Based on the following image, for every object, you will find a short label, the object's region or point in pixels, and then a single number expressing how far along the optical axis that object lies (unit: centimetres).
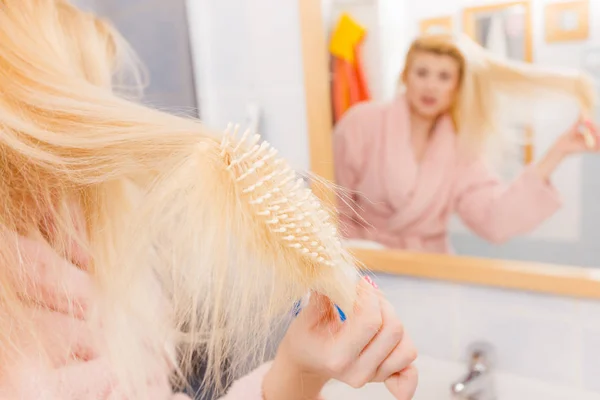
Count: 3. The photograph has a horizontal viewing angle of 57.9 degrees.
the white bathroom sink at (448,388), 78
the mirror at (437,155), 81
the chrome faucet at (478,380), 88
